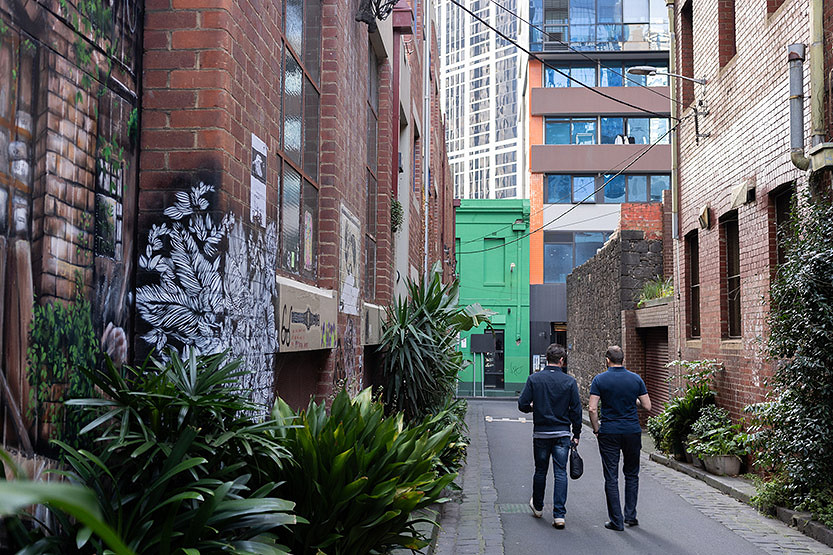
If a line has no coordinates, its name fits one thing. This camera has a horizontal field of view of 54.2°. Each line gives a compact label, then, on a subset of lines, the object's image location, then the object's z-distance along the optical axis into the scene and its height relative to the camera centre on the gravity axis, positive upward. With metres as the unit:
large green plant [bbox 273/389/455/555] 4.47 -0.87
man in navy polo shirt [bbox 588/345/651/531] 8.29 -1.04
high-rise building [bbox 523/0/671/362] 36.72 +8.99
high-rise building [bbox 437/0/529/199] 90.00 +26.48
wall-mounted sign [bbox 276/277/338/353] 5.88 +0.11
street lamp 13.13 +4.24
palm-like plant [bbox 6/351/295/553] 3.26 -0.58
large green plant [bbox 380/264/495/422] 10.58 -0.29
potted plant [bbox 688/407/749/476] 11.37 -1.60
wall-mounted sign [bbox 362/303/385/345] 10.08 +0.11
